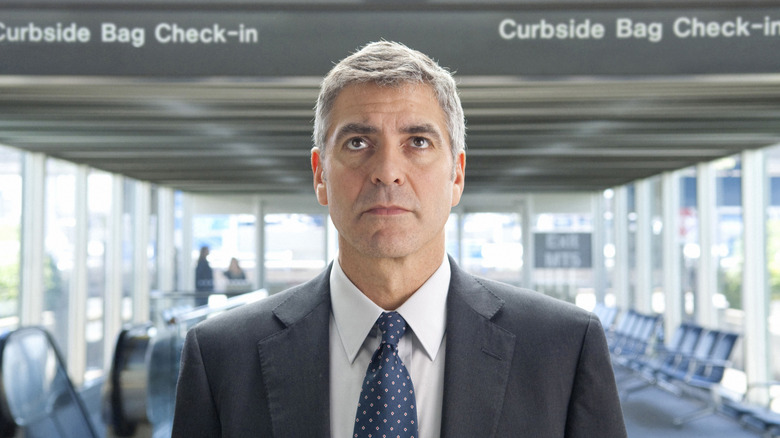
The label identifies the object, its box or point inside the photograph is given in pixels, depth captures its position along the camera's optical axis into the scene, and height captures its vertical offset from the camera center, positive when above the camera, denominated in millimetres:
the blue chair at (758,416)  7320 -1933
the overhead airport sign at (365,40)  4805 +1219
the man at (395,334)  1425 -212
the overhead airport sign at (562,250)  19172 -557
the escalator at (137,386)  6836 -1437
